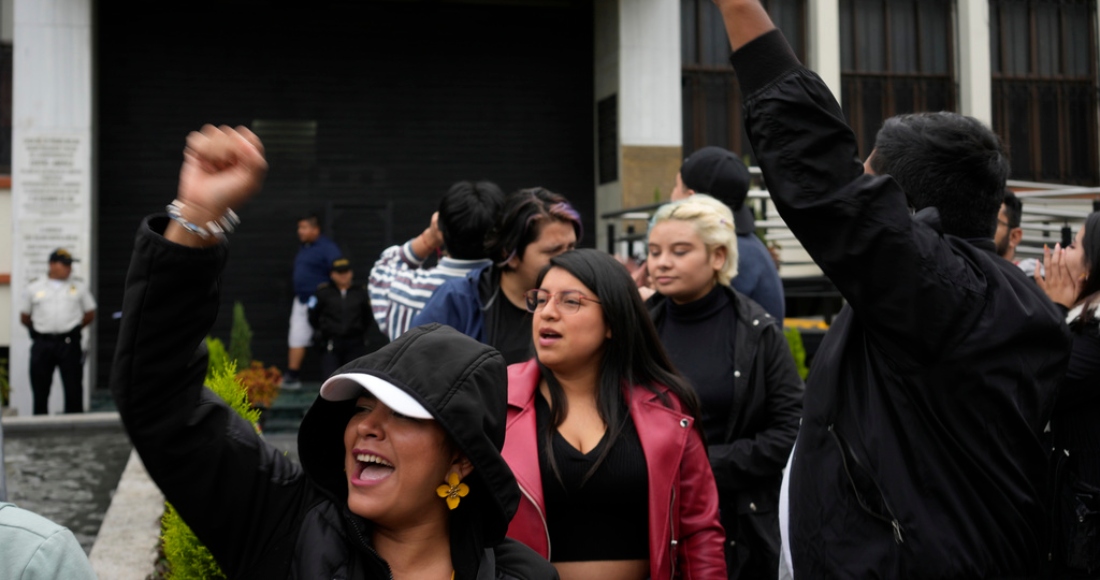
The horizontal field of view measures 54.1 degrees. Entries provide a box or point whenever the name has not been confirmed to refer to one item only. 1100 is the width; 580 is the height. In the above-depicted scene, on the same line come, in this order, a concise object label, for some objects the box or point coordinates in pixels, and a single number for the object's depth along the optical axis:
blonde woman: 4.04
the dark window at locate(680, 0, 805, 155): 16.81
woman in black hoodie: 1.97
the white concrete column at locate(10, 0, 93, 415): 13.84
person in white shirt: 13.31
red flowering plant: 11.83
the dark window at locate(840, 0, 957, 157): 17.45
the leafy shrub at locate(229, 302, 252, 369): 13.48
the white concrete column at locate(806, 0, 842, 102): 16.72
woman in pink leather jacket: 3.35
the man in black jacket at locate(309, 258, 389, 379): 13.88
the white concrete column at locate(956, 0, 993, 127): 17.38
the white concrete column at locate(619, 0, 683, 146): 15.60
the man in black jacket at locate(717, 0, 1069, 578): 2.31
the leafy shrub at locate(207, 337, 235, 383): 9.80
